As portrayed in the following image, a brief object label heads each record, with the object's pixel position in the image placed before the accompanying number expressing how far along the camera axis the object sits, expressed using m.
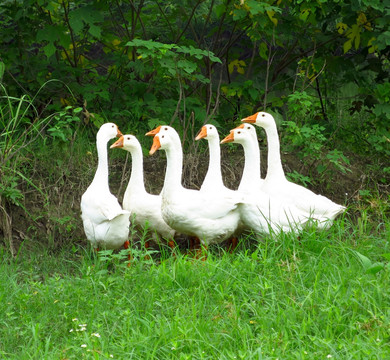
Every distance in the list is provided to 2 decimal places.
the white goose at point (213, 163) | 11.16
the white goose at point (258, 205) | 10.53
